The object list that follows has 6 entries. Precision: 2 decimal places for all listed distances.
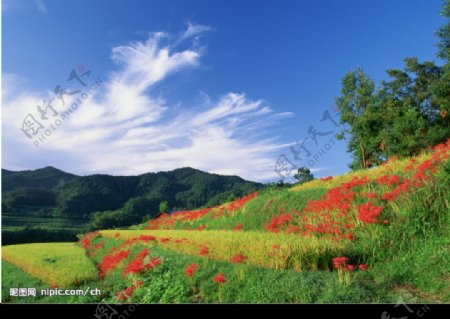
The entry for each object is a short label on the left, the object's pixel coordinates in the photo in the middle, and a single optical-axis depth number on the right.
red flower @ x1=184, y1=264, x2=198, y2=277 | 6.80
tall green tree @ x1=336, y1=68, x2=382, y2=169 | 28.52
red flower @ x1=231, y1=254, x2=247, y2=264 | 7.71
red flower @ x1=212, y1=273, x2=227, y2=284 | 6.28
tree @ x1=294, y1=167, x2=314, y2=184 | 50.58
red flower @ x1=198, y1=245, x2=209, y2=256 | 8.42
